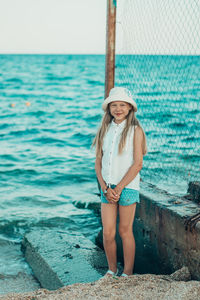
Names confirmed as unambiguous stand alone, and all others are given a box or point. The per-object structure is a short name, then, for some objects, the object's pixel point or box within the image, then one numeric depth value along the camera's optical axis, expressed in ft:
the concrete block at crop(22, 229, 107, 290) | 12.85
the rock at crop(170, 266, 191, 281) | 10.90
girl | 11.44
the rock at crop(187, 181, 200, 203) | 12.70
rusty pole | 15.17
